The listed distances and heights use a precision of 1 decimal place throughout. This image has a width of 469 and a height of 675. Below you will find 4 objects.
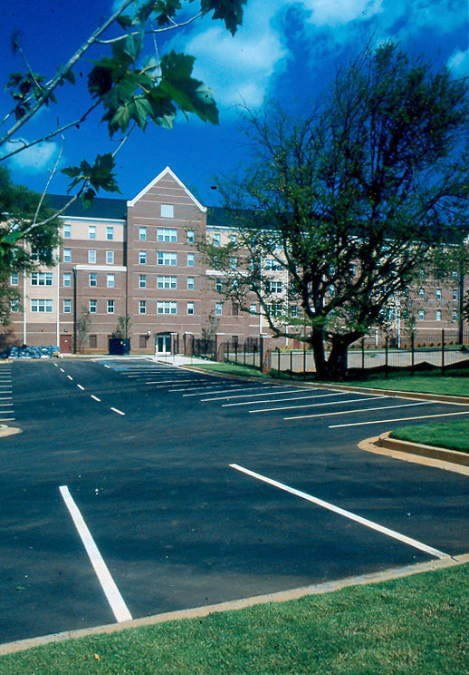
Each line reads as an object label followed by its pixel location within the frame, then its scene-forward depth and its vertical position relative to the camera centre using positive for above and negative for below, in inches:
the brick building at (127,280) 2610.7 +255.8
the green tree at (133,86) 80.1 +36.4
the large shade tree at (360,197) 1028.5 +253.1
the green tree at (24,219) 1897.1 +362.8
